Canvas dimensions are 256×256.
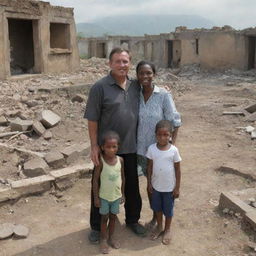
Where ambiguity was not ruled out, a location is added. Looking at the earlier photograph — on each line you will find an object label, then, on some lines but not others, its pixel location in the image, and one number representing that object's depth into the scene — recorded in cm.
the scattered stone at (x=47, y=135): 699
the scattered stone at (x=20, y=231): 365
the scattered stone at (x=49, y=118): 743
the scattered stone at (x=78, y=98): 937
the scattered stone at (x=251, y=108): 943
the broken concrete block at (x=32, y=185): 449
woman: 329
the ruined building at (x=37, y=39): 1192
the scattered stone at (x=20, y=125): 710
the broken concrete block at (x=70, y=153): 586
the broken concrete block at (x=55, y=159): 566
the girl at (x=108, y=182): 317
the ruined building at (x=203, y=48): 1900
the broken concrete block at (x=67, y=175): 479
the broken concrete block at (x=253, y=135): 713
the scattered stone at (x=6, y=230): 363
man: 318
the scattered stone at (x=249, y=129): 758
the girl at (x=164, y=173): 325
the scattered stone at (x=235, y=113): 923
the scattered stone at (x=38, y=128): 706
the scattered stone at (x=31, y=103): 891
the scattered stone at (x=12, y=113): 791
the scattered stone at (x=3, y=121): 751
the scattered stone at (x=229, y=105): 1059
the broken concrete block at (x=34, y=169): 521
